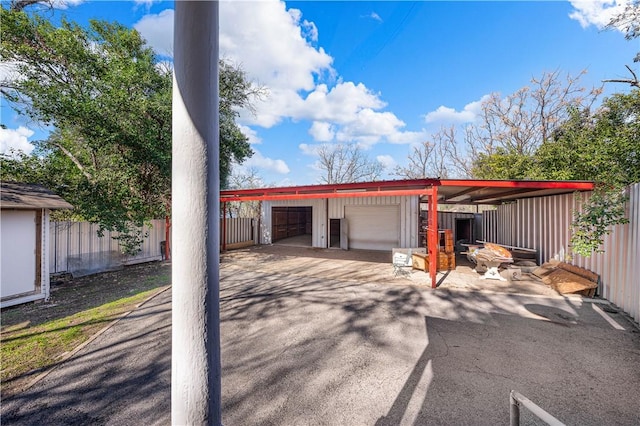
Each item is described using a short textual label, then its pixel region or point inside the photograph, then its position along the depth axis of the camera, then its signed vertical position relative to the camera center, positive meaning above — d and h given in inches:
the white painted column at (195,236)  31.2 -2.8
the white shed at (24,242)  196.5 -23.0
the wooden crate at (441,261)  317.4 -59.2
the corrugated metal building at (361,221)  470.3 -15.7
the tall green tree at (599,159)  194.4 +64.2
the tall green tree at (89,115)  276.8 +105.3
